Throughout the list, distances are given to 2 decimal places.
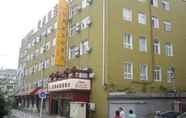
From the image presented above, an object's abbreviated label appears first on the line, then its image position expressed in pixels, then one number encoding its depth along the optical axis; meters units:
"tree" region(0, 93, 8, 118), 16.88
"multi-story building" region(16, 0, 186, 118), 25.72
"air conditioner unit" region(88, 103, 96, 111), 26.64
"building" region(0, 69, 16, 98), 17.51
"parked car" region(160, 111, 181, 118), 21.42
